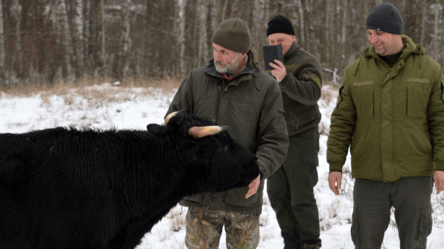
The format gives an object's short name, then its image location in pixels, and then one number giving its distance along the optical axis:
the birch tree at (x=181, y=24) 18.56
